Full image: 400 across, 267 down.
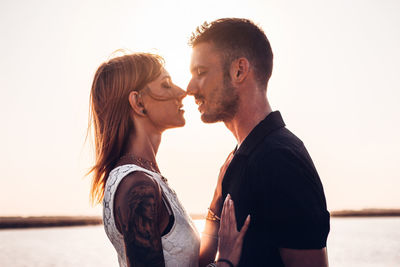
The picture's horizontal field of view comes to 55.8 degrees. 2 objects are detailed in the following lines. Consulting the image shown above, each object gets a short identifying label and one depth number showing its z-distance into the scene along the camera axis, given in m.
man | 2.48
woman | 2.67
